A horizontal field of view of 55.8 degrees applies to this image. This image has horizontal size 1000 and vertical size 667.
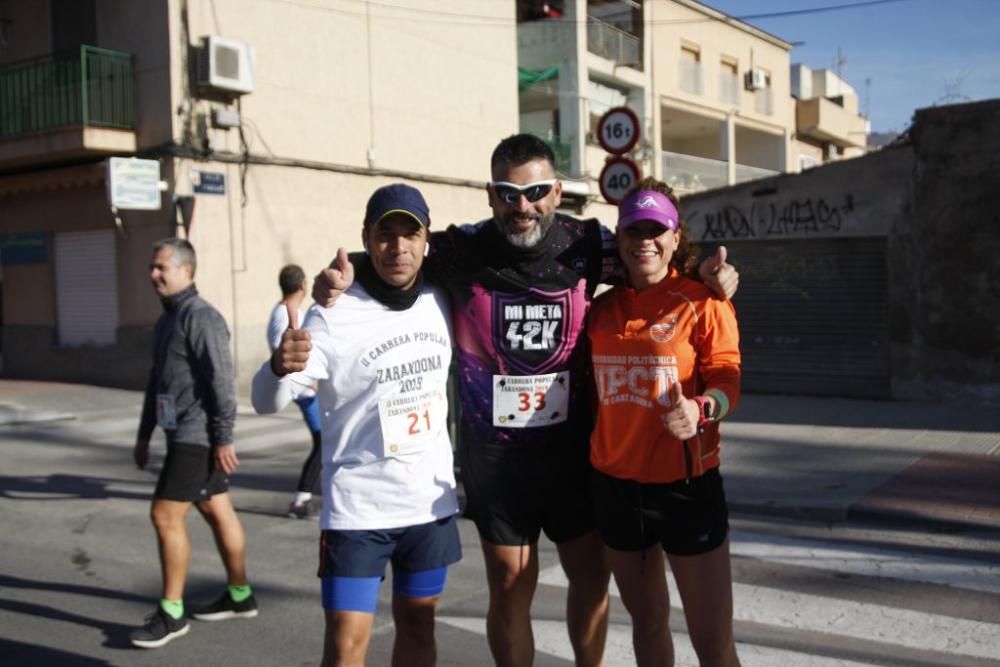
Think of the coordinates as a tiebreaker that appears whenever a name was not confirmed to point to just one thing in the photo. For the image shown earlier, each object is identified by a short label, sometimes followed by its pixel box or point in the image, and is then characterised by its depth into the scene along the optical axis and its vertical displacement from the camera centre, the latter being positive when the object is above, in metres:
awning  24.50 +5.86
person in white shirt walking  7.11 -1.03
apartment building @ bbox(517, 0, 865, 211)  24.66 +6.41
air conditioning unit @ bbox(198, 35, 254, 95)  15.01 +3.93
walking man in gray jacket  4.76 -0.53
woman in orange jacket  3.14 -0.43
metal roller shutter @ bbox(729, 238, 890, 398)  12.48 -0.28
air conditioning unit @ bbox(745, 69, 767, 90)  32.16 +7.44
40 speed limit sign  9.84 +1.29
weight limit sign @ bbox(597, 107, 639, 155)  9.86 +1.79
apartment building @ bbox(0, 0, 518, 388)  15.49 +2.84
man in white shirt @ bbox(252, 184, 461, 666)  3.10 -0.43
